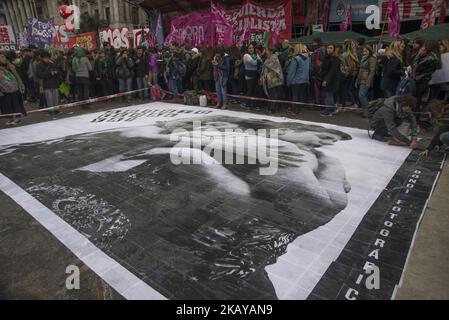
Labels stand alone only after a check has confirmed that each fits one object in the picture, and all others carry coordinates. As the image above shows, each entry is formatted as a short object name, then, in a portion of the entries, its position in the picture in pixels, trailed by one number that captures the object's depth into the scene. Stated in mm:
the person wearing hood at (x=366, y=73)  7719
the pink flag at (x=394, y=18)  10531
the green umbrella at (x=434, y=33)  8820
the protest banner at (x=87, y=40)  19347
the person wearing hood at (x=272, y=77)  8727
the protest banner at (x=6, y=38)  21891
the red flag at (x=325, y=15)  15383
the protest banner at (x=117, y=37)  21953
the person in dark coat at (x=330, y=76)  8047
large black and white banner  2695
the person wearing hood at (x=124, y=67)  11281
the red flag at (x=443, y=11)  12055
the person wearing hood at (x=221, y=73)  9547
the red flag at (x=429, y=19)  11233
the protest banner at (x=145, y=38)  18517
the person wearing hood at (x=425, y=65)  6570
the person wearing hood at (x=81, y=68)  10453
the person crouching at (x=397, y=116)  5383
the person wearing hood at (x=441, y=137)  4955
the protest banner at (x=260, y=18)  13250
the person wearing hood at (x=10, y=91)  8344
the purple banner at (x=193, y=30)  15242
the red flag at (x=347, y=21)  13788
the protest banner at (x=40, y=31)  15319
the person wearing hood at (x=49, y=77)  9414
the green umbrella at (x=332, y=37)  10844
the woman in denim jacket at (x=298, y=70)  8422
